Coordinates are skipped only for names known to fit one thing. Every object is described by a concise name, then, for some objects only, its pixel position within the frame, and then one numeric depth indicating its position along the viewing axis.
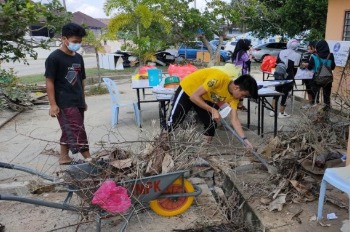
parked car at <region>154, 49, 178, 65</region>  19.36
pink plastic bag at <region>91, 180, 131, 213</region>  2.37
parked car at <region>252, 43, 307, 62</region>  20.52
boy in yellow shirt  3.43
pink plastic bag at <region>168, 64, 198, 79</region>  6.43
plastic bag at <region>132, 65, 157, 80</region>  6.89
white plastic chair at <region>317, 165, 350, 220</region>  2.48
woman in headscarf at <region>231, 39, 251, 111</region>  7.26
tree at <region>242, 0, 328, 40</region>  14.23
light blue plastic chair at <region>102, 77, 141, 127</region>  5.94
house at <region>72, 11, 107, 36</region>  43.19
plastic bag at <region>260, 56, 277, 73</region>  8.98
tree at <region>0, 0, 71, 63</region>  3.23
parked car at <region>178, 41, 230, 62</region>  20.56
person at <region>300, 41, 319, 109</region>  6.74
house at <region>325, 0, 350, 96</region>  7.96
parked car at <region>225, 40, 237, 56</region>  24.16
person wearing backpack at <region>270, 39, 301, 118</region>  6.42
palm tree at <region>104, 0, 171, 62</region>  11.08
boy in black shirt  3.63
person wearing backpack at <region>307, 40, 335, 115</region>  6.32
